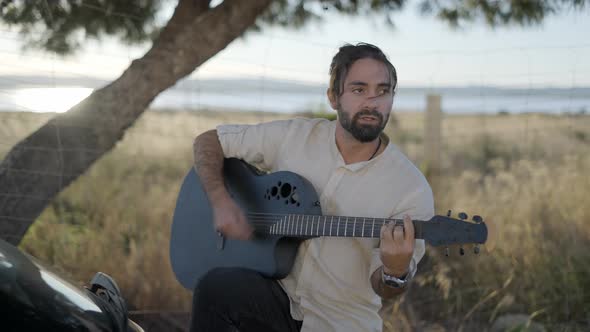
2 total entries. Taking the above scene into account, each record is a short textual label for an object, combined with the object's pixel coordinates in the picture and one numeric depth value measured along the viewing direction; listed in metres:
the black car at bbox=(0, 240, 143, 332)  2.17
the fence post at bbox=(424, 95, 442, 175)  7.19
